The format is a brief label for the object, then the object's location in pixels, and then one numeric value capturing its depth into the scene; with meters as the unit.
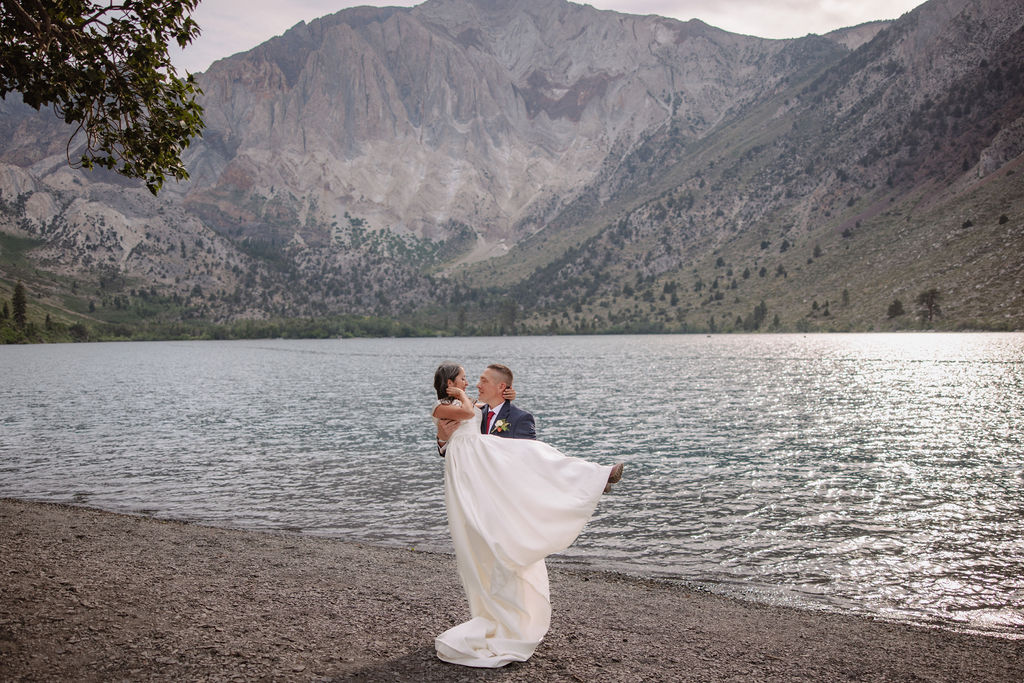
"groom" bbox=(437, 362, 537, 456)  10.58
